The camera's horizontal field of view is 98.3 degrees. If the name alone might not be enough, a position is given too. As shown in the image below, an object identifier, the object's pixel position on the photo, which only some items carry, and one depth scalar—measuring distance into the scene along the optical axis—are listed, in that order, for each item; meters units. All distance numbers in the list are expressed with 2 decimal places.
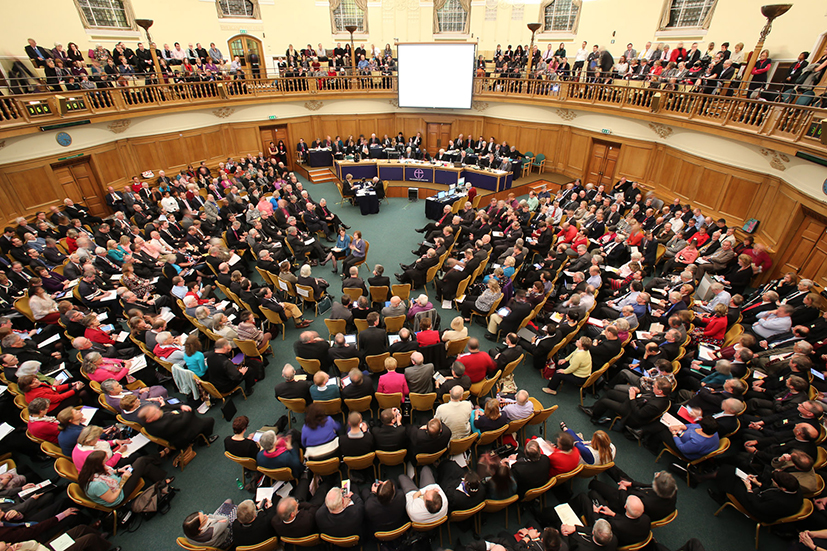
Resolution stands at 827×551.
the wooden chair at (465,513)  3.84
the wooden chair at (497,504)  3.90
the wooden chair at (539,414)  5.01
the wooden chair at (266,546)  3.45
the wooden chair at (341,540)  3.60
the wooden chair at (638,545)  3.55
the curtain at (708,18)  13.09
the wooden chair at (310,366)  5.91
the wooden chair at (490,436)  4.76
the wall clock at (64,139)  11.05
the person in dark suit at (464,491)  3.86
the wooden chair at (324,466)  4.34
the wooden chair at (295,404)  5.17
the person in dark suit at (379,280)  7.96
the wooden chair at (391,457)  4.34
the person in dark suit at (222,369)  5.61
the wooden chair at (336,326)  6.67
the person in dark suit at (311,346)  5.93
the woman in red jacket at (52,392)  4.86
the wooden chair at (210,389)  5.46
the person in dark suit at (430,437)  4.31
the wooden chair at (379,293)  7.93
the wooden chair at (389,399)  5.23
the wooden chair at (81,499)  3.90
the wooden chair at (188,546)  3.51
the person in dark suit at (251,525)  3.50
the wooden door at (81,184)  11.55
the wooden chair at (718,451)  4.61
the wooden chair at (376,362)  5.96
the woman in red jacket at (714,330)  6.44
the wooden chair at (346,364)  5.87
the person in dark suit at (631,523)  3.50
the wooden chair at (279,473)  4.29
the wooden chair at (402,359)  5.87
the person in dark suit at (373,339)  6.11
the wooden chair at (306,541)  3.65
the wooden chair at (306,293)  7.88
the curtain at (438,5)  19.44
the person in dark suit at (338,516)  3.62
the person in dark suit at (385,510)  3.69
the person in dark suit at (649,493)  3.67
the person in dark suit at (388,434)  4.46
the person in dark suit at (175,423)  4.62
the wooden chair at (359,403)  5.10
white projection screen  16.28
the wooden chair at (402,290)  7.83
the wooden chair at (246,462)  4.37
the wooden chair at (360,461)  4.40
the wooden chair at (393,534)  3.66
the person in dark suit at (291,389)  5.25
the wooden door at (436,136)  19.08
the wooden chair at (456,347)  6.36
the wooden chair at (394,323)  6.81
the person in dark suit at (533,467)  4.08
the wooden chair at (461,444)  4.55
